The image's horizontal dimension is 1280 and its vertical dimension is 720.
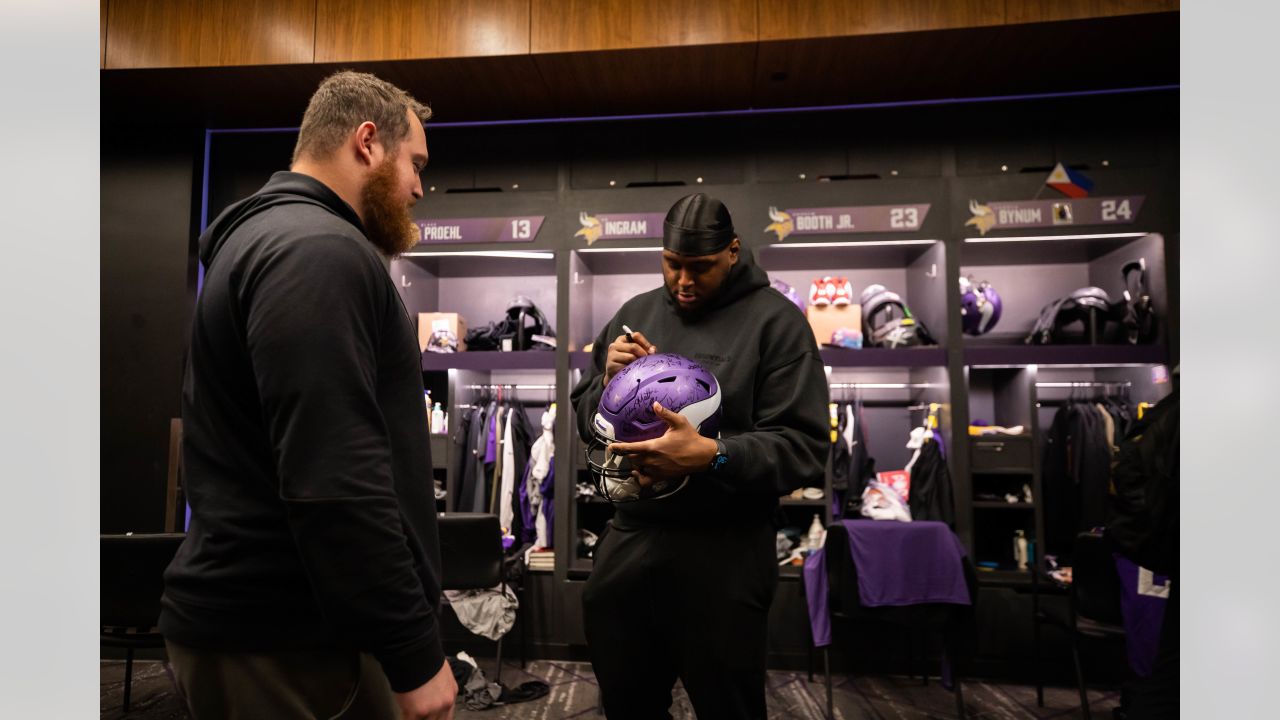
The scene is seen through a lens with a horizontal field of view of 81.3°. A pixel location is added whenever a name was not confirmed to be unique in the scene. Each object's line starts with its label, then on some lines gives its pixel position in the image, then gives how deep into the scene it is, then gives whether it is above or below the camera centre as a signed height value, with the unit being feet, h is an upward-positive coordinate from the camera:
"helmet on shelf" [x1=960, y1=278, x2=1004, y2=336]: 15.08 +1.14
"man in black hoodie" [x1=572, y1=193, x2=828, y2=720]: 5.49 -1.12
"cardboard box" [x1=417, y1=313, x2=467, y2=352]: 15.85 +0.80
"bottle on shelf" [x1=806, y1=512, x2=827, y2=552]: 14.14 -3.27
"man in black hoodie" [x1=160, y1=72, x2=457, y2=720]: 3.20 -0.59
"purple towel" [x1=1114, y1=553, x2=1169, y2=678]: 10.00 -3.41
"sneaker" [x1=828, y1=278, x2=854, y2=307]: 14.98 +1.42
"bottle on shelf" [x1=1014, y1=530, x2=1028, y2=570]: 14.05 -3.51
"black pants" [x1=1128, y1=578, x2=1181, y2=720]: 6.73 -2.91
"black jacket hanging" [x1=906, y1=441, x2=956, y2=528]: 13.71 -2.34
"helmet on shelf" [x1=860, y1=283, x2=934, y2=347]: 14.57 +0.82
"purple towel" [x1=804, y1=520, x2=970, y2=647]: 11.20 -3.02
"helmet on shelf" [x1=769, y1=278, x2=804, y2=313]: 14.94 +1.50
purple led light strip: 14.85 +5.26
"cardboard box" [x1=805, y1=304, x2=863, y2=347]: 14.93 +0.87
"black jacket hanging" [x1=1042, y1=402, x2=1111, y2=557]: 13.92 -2.13
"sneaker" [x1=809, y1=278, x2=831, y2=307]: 15.05 +1.40
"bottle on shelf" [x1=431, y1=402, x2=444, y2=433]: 15.74 -1.24
